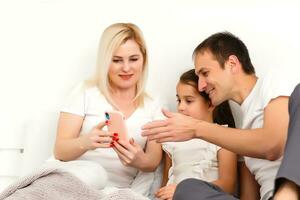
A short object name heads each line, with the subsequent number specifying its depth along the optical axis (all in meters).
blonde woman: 1.84
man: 1.46
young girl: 1.73
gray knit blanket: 1.33
